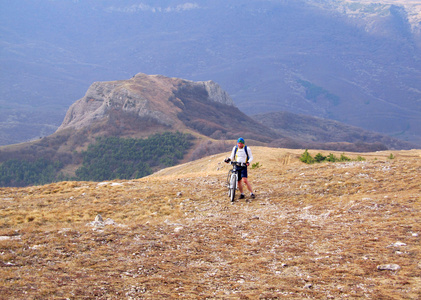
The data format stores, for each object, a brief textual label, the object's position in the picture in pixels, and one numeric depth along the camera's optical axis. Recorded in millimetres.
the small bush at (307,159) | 23709
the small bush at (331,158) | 22305
